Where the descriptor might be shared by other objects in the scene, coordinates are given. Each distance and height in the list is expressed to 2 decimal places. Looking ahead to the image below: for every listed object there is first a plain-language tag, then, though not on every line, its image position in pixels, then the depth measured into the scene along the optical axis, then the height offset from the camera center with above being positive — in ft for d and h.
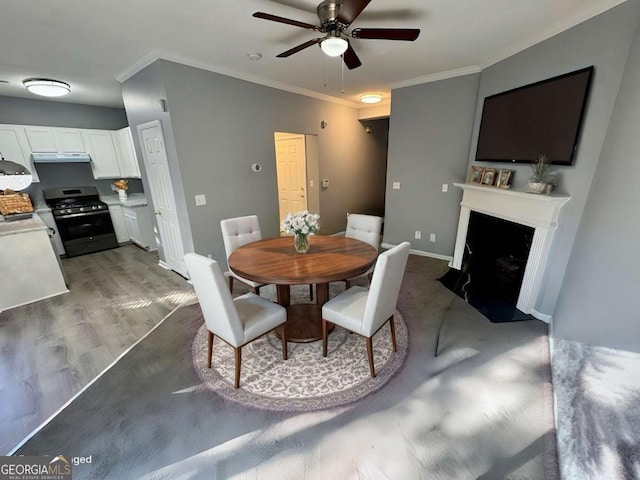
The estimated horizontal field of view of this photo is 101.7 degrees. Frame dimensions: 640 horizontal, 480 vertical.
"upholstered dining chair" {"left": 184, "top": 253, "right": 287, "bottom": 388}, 5.29 -3.50
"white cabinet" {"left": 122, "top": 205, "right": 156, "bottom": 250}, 15.55 -3.40
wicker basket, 10.84 -1.40
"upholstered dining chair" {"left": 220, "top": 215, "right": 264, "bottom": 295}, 9.14 -2.37
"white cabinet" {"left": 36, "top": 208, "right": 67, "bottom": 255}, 14.12 -2.78
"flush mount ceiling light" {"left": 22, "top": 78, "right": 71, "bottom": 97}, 10.85 +3.39
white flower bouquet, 7.27 -1.62
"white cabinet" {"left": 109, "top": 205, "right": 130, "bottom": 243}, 16.16 -3.39
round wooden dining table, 6.24 -2.53
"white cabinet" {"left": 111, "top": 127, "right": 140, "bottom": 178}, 15.52 +0.82
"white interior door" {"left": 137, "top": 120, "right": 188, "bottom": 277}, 10.45 -1.10
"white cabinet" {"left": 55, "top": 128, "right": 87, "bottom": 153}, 14.62 +1.55
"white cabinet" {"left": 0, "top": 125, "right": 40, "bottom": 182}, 13.04 +1.21
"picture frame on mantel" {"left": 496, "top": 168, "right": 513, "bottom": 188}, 9.34 -0.65
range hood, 14.02 +0.63
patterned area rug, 5.82 -5.00
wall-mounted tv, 7.06 +1.18
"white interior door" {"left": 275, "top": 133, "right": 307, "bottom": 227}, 15.79 -0.49
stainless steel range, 14.52 -2.82
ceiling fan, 5.74 +2.91
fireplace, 7.89 -2.28
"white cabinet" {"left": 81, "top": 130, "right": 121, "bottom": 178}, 15.49 +0.88
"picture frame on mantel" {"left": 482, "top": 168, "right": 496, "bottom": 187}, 10.04 -0.62
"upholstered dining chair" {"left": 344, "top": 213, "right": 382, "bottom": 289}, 9.41 -2.37
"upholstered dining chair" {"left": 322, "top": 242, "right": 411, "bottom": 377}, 5.57 -3.47
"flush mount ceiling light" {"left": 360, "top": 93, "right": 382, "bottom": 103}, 14.74 +3.56
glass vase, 7.57 -2.24
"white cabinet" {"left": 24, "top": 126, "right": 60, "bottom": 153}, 13.79 +1.55
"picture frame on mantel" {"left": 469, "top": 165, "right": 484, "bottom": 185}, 10.60 -0.60
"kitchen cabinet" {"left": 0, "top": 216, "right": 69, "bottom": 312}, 9.49 -3.52
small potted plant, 7.82 -0.55
